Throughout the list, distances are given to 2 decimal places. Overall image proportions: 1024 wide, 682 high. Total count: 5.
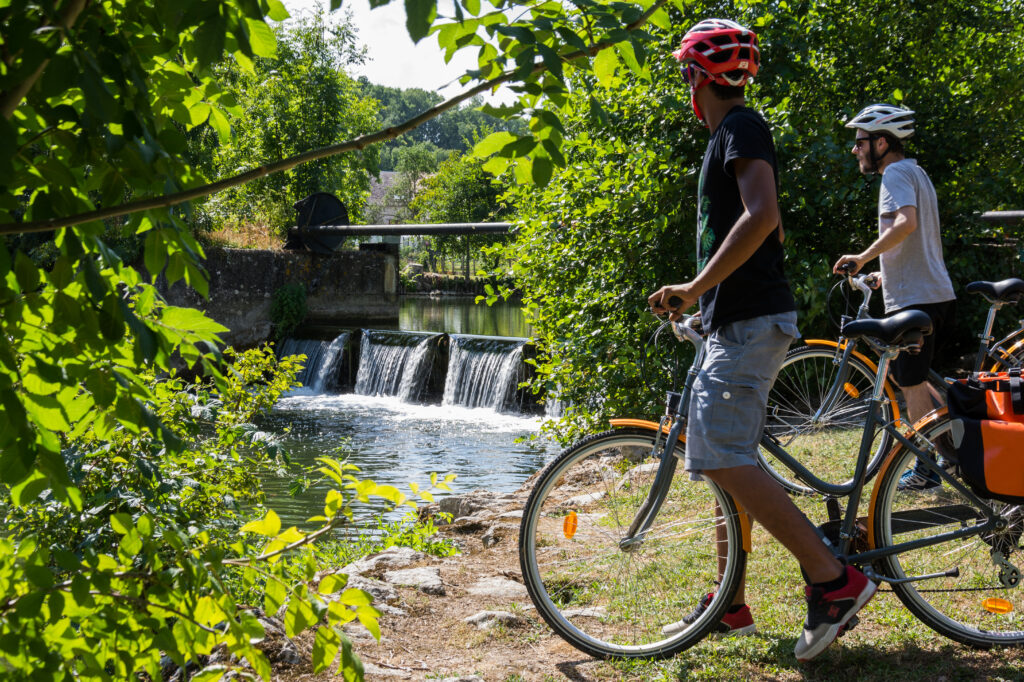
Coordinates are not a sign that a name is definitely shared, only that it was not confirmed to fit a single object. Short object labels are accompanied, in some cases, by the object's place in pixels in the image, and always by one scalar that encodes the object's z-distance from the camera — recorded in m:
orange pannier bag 2.84
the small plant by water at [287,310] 19.06
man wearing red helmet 2.76
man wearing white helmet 4.26
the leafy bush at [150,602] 1.52
